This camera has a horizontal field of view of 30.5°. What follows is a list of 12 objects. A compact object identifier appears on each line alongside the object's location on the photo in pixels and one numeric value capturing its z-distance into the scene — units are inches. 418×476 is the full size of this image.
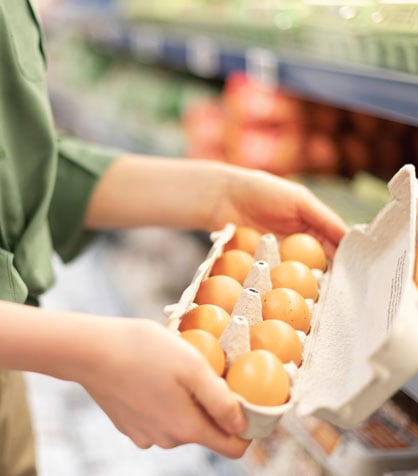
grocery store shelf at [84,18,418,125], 48.8
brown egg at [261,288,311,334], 34.9
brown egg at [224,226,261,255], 43.3
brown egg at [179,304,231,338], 32.4
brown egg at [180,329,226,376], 29.8
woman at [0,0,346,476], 27.9
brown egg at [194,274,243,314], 35.7
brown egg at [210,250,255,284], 39.4
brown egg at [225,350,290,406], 28.6
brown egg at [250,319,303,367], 31.9
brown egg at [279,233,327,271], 41.5
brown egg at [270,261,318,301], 38.1
